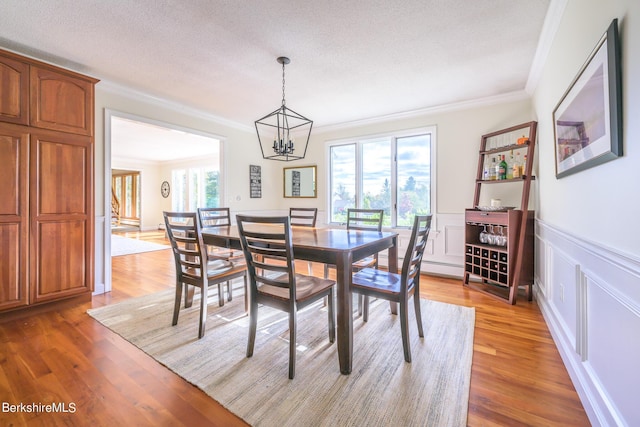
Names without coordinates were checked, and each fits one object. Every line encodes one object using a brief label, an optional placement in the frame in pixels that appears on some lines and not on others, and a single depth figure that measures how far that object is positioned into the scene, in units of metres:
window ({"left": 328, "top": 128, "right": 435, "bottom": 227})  4.22
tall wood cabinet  2.45
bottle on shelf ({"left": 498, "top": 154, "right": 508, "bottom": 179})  3.25
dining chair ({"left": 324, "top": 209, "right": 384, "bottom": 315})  2.70
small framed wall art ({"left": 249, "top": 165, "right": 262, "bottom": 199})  5.14
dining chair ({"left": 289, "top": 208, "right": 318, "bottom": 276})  3.51
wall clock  9.48
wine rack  2.93
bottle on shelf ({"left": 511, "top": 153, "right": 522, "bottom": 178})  3.12
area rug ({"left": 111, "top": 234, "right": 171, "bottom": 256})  5.77
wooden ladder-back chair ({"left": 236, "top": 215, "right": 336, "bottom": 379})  1.71
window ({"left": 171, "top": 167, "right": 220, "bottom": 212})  8.36
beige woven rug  1.44
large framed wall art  1.15
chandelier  4.71
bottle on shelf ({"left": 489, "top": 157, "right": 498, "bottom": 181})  3.30
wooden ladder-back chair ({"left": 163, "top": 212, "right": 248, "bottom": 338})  2.18
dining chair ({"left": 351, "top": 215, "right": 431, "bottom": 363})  1.87
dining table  1.75
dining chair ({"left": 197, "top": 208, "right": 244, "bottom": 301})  2.88
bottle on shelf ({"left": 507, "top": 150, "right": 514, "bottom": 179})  3.30
